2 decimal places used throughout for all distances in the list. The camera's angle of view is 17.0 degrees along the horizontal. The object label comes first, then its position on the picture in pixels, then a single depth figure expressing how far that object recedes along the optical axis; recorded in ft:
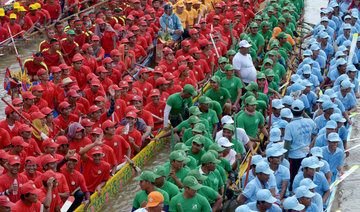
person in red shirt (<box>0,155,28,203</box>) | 54.34
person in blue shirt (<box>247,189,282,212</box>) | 47.62
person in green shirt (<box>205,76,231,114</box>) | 73.08
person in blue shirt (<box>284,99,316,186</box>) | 61.05
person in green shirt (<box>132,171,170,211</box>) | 49.88
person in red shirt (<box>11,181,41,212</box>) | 50.30
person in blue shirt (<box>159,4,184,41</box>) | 97.40
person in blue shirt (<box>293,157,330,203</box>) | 54.85
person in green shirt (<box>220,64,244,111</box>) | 76.18
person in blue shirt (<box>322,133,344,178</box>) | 60.96
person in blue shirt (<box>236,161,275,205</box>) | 51.71
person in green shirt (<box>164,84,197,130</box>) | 71.01
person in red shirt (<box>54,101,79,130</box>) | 67.54
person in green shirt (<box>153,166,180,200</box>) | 51.19
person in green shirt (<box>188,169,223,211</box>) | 51.10
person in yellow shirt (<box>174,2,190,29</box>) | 101.44
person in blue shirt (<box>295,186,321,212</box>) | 49.92
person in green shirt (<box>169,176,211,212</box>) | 48.98
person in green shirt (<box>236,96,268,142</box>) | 66.83
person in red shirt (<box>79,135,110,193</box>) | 59.74
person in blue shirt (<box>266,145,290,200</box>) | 55.51
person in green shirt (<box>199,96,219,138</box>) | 67.60
